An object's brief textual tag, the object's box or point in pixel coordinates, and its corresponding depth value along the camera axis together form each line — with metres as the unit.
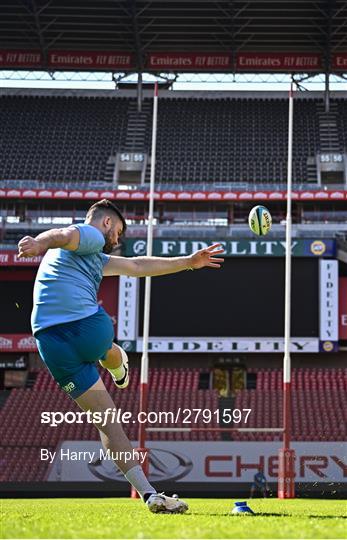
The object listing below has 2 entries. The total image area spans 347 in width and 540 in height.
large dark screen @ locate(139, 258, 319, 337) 26.88
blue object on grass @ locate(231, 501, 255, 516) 6.95
